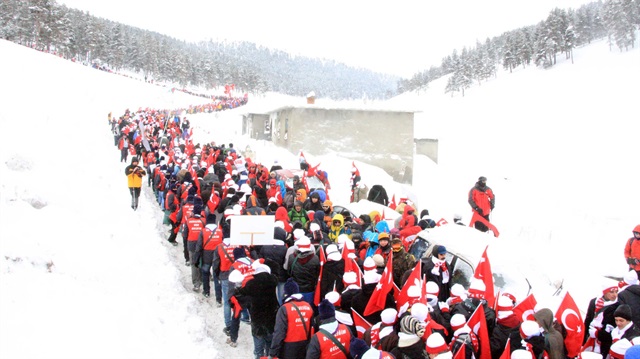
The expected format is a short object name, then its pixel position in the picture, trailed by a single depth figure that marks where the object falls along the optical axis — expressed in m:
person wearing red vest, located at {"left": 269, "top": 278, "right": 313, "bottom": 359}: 5.21
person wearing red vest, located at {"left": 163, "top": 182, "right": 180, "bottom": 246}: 10.94
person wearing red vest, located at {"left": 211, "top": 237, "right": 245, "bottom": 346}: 7.21
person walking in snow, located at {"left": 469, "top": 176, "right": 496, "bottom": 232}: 11.86
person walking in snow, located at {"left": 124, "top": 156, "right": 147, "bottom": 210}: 12.66
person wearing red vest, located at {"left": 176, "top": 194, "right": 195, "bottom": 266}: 9.70
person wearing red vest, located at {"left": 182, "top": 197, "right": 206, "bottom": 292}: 8.73
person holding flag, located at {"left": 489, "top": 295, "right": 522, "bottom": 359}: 4.69
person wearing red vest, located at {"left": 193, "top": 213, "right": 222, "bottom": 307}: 8.16
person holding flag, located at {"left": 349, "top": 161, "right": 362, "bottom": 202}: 16.89
